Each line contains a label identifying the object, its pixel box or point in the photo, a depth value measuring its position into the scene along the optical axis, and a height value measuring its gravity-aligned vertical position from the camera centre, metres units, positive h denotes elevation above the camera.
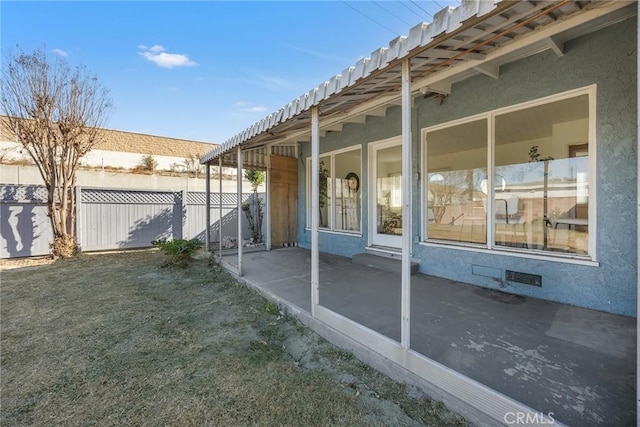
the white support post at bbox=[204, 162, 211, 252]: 7.38 -0.01
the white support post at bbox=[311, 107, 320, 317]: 2.96 +0.02
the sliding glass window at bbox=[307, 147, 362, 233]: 6.12 +0.43
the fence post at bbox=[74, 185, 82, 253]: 7.90 -0.31
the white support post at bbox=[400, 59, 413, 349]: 2.05 +0.03
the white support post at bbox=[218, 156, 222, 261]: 6.22 +0.92
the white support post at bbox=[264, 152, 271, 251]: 7.52 +0.09
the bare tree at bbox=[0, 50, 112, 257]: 6.97 +2.35
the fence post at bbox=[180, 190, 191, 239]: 9.53 -0.24
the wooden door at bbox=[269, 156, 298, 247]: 7.68 +0.26
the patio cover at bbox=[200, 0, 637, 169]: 1.67 +1.18
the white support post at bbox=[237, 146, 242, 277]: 4.93 -0.09
